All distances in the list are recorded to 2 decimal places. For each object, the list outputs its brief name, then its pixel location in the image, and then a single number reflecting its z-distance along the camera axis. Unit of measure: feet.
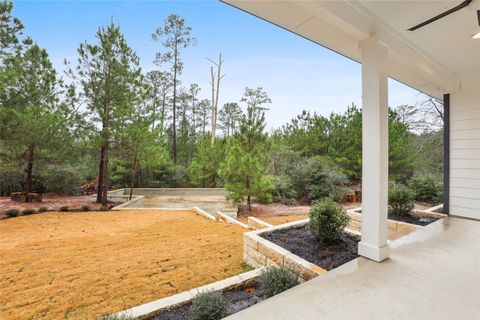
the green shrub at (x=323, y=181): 25.32
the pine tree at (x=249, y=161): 21.01
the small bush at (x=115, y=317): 4.63
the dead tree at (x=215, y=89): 44.91
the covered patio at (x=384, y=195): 5.49
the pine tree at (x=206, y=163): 38.32
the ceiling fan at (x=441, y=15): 6.00
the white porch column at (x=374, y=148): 7.65
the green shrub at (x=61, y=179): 28.55
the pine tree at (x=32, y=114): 20.33
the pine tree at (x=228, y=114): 57.81
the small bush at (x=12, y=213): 18.98
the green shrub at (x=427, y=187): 22.09
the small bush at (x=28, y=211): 19.90
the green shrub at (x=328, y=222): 9.17
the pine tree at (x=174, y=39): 41.25
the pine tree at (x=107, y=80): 24.34
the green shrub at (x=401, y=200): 13.50
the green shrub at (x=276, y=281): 6.37
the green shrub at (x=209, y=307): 5.18
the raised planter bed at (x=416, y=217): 12.64
